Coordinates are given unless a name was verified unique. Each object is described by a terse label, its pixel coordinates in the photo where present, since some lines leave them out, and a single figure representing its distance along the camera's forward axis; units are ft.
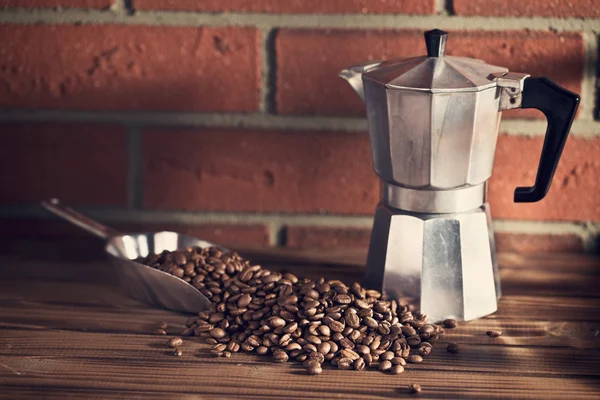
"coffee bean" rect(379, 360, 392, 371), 2.52
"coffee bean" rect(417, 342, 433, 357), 2.58
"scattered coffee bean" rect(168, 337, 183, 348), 2.60
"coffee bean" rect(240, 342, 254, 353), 2.59
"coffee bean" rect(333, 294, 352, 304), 2.65
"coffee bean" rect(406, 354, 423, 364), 2.55
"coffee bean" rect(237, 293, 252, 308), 2.68
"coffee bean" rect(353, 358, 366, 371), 2.52
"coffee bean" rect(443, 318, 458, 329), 2.70
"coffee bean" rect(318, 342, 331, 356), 2.55
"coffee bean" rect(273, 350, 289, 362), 2.55
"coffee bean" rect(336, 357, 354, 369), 2.53
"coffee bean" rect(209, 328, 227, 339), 2.62
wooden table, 2.44
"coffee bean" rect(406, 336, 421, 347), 2.60
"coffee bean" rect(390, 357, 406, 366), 2.53
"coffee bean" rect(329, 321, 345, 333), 2.59
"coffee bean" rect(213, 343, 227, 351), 2.58
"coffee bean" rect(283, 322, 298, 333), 2.59
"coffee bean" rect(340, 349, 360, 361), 2.55
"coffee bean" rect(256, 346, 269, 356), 2.57
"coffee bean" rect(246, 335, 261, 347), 2.59
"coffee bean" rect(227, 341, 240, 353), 2.59
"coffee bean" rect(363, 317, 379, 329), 2.62
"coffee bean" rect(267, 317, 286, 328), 2.60
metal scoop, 2.75
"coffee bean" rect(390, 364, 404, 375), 2.51
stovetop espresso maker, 2.60
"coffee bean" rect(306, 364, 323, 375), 2.50
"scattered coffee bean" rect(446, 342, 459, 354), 2.59
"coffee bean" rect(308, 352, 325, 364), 2.54
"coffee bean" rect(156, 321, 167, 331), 2.68
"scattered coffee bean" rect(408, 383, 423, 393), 2.44
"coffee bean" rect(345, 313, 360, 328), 2.61
